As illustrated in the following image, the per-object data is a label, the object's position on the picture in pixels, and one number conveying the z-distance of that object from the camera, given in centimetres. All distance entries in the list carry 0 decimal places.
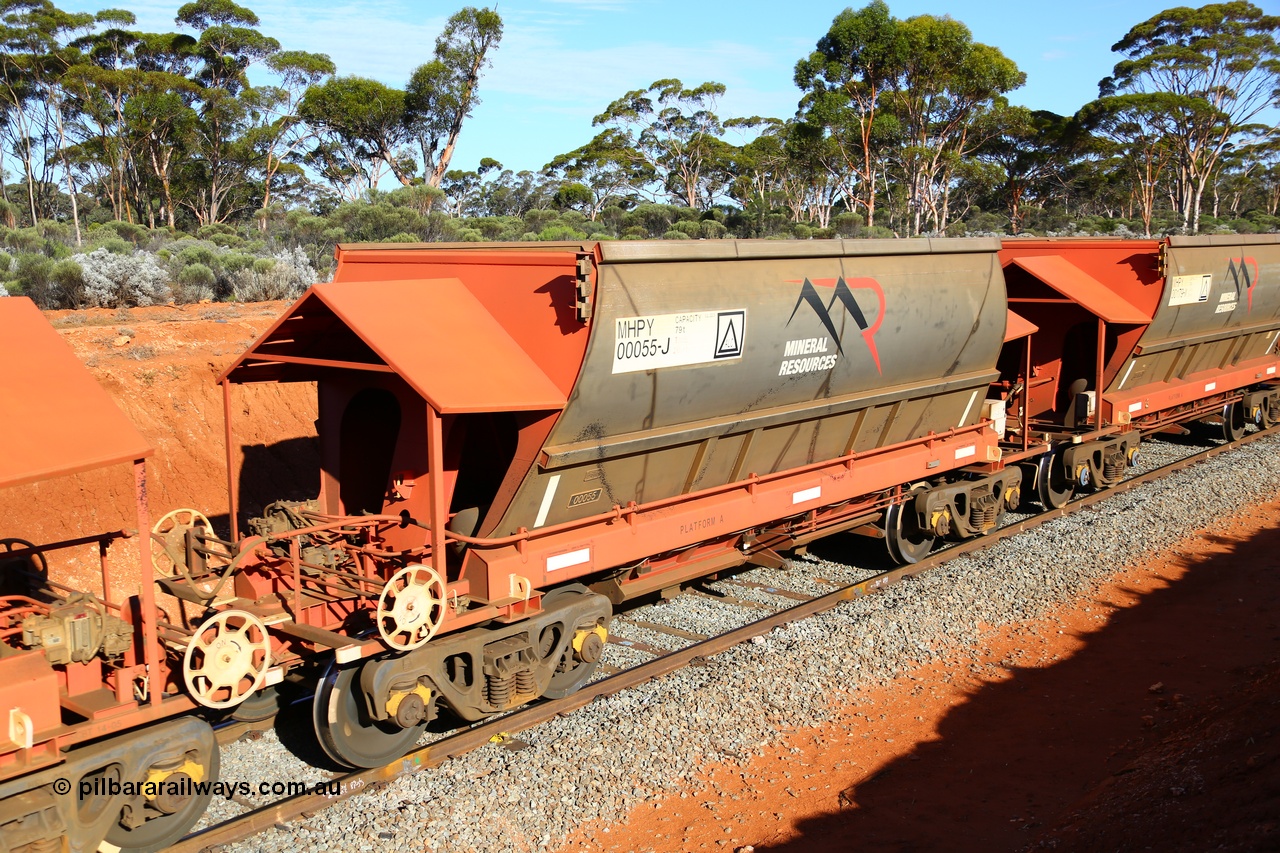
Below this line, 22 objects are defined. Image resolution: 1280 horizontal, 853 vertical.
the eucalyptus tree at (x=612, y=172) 5756
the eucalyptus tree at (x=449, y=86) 4375
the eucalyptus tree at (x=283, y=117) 4584
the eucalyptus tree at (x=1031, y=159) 5672
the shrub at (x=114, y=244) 2275
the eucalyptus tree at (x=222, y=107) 4341
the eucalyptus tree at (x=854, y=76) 4036
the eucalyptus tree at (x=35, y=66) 4178
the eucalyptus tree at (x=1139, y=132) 5222
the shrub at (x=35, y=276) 1823
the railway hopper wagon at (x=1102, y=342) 1303
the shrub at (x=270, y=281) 2052
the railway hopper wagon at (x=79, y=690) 516
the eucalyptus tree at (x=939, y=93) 4053
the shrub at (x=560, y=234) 3291
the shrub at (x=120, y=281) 1872
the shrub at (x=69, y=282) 1827
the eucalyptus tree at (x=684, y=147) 5681
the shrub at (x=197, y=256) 2116
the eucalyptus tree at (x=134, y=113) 4122
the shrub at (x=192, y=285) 1978
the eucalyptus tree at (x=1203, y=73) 5072
